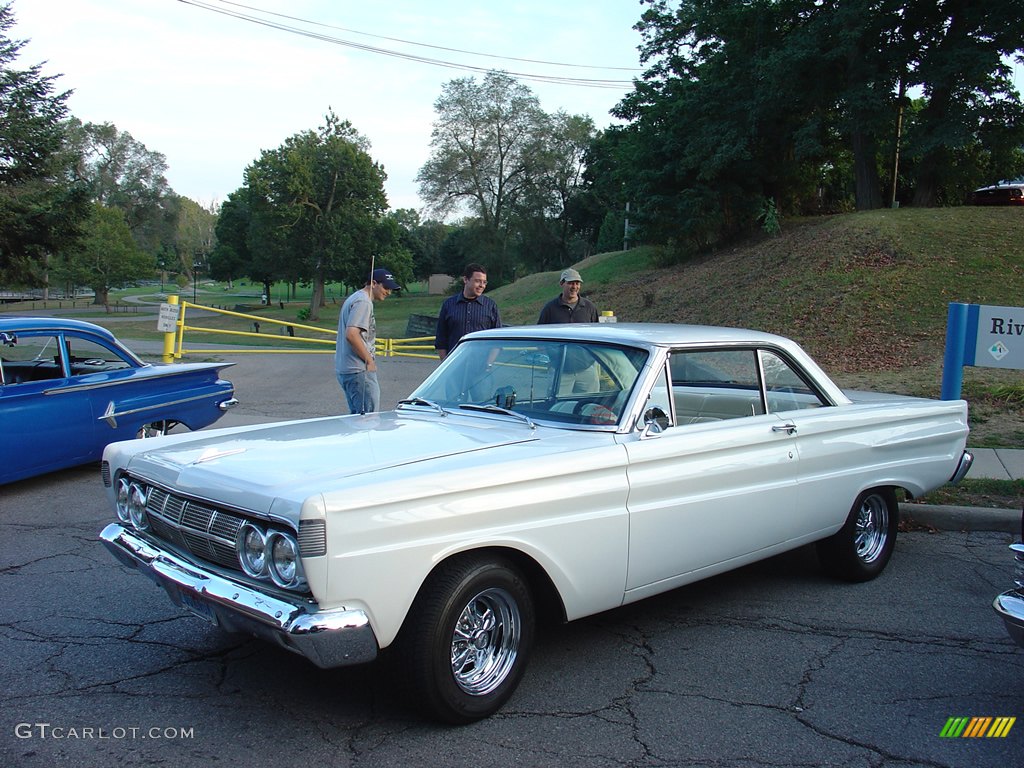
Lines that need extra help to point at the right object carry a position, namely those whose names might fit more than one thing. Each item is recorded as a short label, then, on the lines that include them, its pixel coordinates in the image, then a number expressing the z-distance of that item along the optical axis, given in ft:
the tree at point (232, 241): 272.10
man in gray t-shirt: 23.40
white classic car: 9.92
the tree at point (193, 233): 354.60
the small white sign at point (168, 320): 39.11
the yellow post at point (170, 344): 40.50
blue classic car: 22.09
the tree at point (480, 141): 208.44
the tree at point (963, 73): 75.82
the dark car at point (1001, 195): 93.30
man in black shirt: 25.44
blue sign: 22.58
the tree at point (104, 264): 196.54
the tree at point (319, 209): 193.57
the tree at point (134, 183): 325.62
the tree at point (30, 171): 93.40
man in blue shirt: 25.22
